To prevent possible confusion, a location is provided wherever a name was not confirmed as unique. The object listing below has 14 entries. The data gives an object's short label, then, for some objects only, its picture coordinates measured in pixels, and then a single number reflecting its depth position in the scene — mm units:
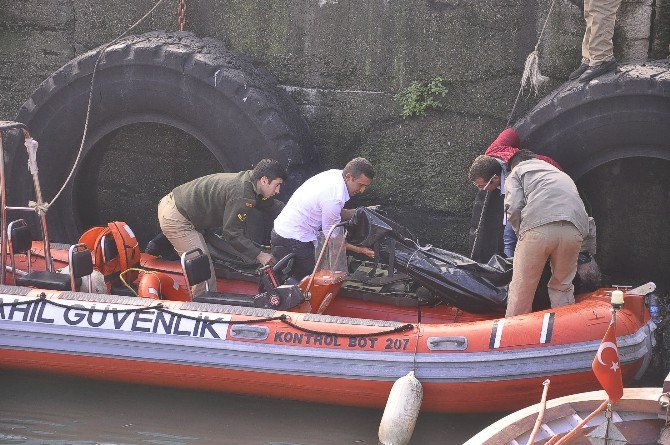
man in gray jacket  14680
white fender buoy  13555
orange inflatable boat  14133
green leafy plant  18250
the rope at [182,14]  19422
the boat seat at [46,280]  16344
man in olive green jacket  16219
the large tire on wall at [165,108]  18234
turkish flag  11656
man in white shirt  15953
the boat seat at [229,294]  15547
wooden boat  11937
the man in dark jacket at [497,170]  15937
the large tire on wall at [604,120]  16094
